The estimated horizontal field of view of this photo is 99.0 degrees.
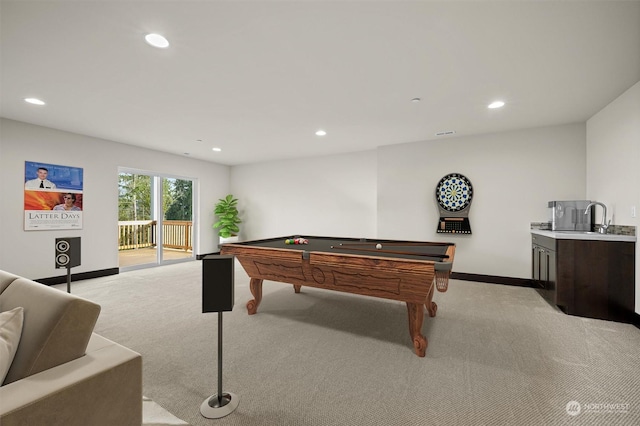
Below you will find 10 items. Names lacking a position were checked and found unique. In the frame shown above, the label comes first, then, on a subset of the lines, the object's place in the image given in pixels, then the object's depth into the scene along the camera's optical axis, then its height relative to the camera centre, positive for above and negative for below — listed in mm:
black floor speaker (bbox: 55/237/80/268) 2926 -439
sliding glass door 5656 -157
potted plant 6840 -200
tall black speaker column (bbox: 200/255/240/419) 1660 -472
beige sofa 884 -578
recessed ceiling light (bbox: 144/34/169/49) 2102 +1351
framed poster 4170 +243
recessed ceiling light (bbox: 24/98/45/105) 3264 +1340
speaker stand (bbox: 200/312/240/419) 1594 -1168
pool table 2180 -503
